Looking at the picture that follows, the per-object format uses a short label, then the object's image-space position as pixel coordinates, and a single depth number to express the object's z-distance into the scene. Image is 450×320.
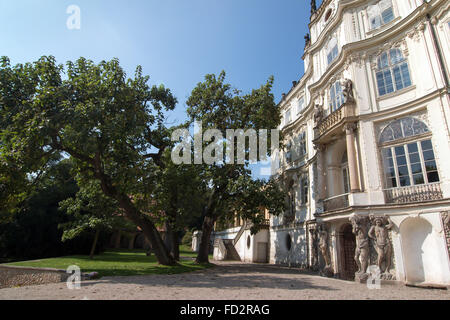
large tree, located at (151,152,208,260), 17.83
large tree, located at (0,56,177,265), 11.95
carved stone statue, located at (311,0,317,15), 23.62
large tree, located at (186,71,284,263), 20.38
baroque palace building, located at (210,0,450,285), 12.28
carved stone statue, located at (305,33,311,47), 25.86
